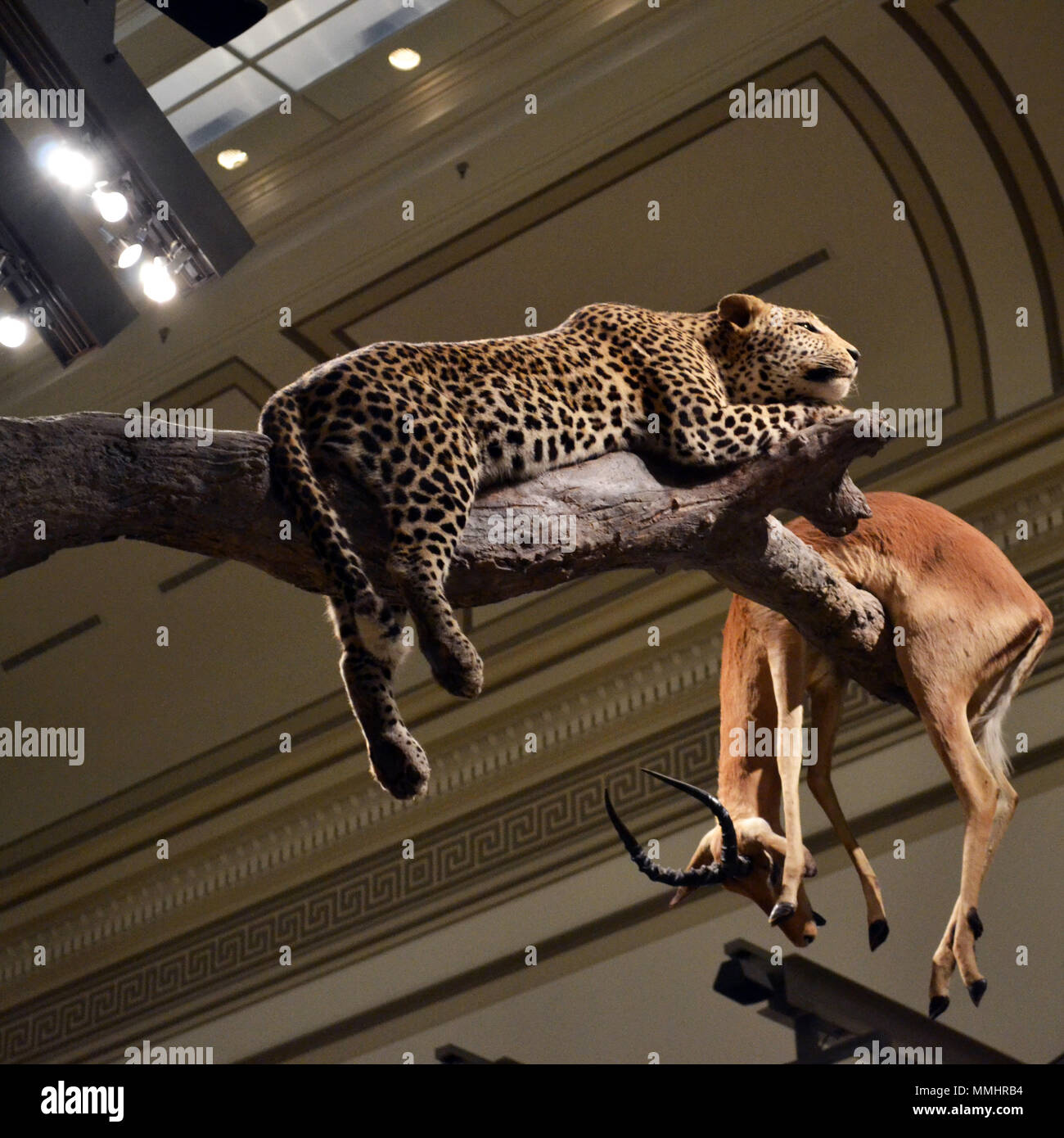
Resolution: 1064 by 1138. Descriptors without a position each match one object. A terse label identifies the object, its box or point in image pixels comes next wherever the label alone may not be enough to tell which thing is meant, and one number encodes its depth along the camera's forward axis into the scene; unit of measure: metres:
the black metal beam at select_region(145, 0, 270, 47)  4.89
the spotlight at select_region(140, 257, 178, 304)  7.13
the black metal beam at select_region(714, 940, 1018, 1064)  5.86
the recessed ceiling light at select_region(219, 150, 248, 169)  9.52
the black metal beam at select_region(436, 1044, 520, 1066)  7.43
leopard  2.70
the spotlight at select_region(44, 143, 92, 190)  6.69
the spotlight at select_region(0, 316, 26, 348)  7.41
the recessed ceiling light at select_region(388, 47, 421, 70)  9.02
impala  3.85
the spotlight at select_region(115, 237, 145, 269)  7.27
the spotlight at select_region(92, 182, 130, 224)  7.01
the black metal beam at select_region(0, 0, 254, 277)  6.03
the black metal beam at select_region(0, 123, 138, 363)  6.50
